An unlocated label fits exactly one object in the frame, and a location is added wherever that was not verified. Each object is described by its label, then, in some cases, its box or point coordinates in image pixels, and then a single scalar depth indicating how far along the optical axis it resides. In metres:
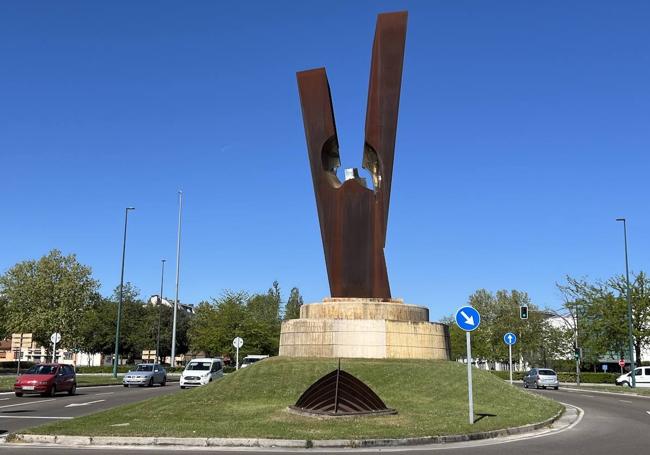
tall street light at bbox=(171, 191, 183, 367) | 52.94
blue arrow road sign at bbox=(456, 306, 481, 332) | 14.68
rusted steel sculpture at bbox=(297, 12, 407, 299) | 26.61
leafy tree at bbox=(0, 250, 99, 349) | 65.62
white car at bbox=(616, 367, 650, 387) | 44.31
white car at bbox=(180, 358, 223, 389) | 32.47
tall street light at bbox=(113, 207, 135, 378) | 43.87
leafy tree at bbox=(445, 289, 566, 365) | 66.31
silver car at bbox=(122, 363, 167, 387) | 36.91
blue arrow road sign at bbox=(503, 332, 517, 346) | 29.96
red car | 27.22
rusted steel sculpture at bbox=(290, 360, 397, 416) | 14.65
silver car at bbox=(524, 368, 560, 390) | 40.75
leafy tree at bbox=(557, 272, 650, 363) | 53.19
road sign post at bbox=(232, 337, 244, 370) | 40.42
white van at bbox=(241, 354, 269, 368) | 43.66
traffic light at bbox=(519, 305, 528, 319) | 33.44
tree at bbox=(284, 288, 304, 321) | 102.67
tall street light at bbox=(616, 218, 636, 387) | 41.59
